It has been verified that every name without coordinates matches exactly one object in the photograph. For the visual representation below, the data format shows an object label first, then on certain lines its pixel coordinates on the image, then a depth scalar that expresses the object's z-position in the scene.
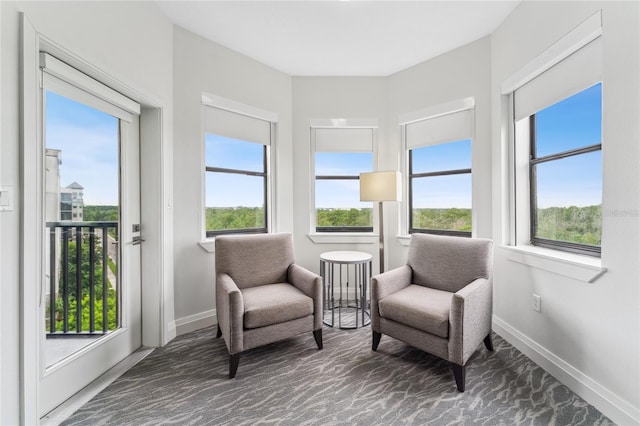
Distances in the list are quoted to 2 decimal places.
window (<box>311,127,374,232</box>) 3.49
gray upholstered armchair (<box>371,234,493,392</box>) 1.72
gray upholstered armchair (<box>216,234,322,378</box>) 1.88
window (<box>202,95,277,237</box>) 2.83
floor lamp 2.71
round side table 2.66
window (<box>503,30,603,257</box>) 1.76
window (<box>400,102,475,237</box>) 2.89
